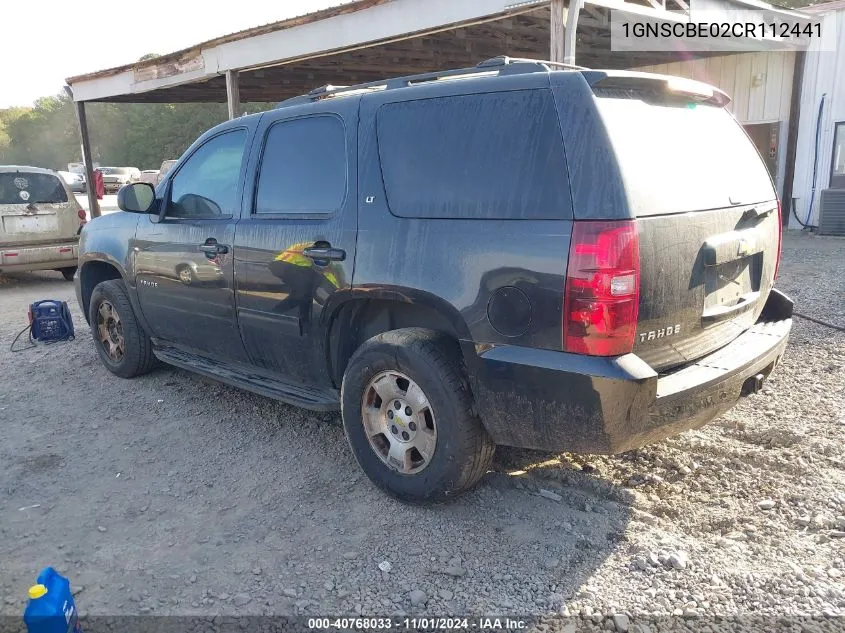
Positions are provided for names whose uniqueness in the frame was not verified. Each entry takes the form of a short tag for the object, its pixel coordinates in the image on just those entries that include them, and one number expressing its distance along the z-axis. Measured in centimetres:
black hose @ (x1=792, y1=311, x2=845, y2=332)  591
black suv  261
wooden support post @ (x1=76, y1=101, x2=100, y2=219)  1521
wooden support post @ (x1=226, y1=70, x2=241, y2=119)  1085
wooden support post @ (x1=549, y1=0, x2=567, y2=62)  680
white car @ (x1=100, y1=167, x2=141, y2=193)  3738
